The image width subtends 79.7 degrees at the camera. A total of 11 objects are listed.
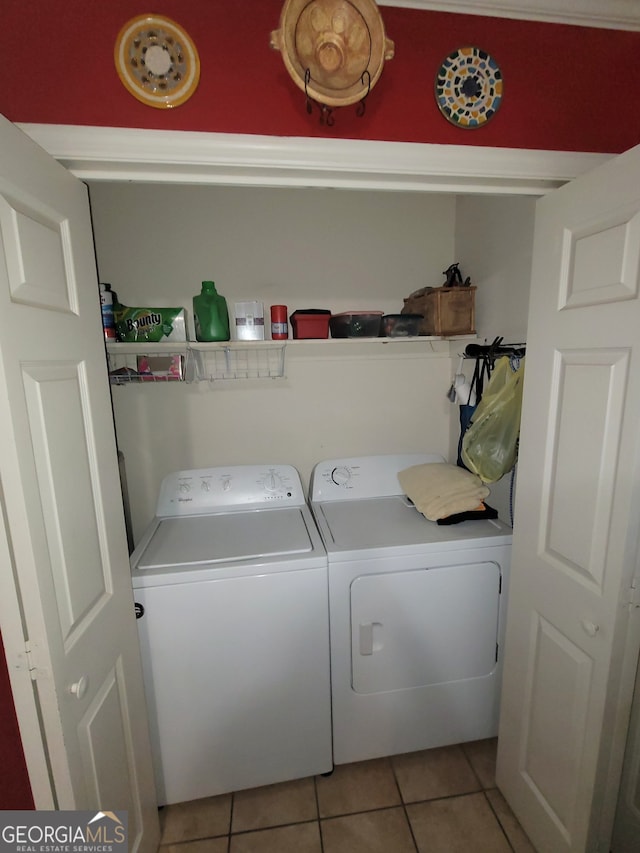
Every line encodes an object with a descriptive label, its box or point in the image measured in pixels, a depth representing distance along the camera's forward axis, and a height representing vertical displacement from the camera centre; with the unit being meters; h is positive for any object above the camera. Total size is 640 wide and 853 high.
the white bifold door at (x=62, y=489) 0.75 -0.29
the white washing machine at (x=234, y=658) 1.35 -1.08
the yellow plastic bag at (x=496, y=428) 1.50 -0.30
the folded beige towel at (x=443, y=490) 1.63 -0.60
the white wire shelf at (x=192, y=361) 1.72 -0.01
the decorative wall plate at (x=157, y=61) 0.88 +0.69
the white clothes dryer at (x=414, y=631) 1.47 -1.08
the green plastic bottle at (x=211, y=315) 1.69 +0.19
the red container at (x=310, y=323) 1.76 +0.15
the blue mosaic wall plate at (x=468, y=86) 0.99 +0.69
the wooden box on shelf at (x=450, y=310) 1.77 +0.20
